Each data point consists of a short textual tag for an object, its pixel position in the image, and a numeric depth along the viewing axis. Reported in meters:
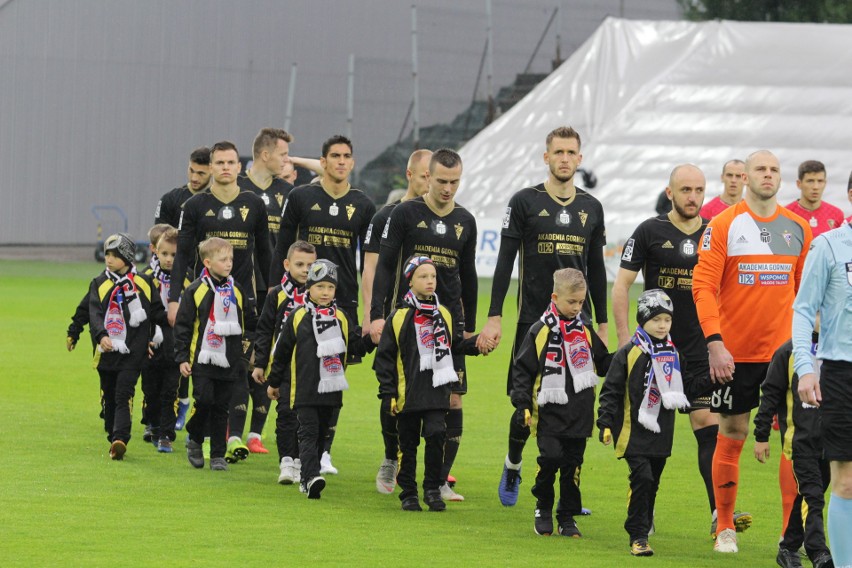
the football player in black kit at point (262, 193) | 20.12
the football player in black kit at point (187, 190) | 23.12
